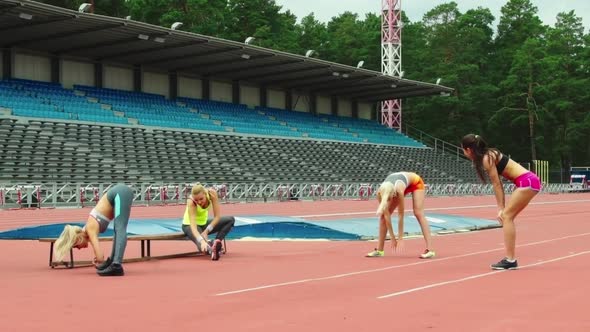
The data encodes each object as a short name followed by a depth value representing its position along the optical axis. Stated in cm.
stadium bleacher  3575
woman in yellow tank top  1245
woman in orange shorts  1241
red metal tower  6662
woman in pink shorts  1059
